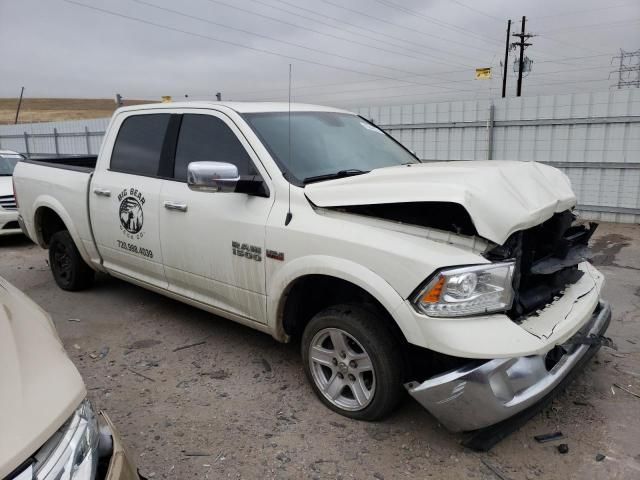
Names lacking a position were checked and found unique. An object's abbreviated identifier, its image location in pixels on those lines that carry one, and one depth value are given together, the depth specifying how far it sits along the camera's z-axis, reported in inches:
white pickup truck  99.5
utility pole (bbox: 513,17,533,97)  1147.0
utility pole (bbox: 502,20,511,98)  1212.7
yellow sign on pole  504.7
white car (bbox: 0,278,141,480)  55.9
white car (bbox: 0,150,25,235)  320.2
